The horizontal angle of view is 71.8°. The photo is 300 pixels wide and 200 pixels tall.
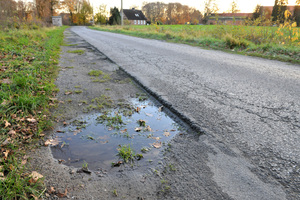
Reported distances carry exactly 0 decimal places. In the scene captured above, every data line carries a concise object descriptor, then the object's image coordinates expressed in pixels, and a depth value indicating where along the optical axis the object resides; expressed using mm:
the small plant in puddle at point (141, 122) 2831
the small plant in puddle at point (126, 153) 2082
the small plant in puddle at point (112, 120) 2796
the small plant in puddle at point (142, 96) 3734
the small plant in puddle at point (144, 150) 2205
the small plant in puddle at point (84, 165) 1967
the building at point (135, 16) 85906
